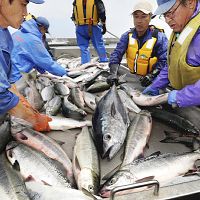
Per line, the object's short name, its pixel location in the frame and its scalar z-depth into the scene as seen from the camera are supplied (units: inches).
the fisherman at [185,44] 84.9
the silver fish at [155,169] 62.3
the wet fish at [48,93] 117.8
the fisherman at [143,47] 136.9
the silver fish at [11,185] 53.2
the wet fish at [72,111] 99.2
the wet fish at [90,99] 108.5
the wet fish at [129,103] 103.6
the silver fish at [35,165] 62.9
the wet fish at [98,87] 127.3
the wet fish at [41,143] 72.0
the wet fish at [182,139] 78.6
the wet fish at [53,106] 104.0
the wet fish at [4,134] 76.6
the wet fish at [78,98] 108.0
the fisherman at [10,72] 64.3
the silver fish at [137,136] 74.7
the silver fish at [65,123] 90.9
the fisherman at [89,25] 230.9
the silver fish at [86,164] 61.8
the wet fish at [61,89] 125.0
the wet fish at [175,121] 86.6
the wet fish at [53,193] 51.4
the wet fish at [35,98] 107.5
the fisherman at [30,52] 138.8
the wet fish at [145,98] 99.7
